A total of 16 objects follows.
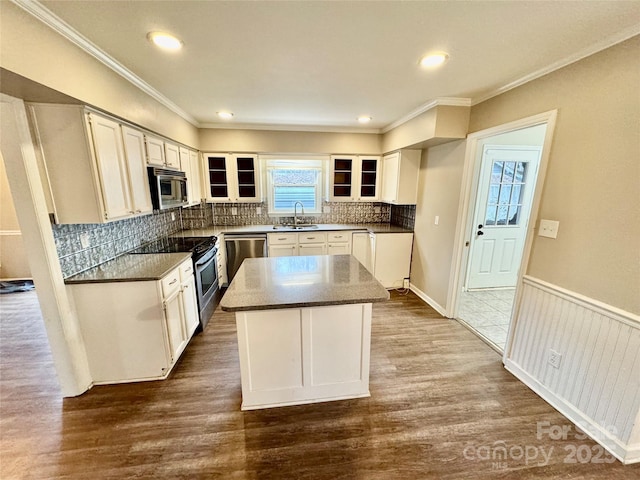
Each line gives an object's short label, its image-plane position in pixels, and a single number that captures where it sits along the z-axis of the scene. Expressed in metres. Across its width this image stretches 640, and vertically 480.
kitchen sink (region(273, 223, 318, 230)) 4.18
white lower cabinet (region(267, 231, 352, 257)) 3.97
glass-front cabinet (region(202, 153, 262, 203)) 3.97
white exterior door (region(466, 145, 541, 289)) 3.60
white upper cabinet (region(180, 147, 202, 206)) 3.29
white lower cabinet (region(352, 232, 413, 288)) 3.93
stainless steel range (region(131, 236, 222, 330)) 2.73
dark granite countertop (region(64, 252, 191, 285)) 1.94
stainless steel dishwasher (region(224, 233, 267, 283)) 3.91
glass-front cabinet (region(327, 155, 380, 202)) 4.23
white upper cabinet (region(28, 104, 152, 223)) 1.72
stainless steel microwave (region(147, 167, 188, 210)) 2.51
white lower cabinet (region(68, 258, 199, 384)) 1.96
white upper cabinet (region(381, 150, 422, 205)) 3.69
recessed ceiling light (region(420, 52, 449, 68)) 1.78
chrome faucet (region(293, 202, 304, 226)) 4.51
